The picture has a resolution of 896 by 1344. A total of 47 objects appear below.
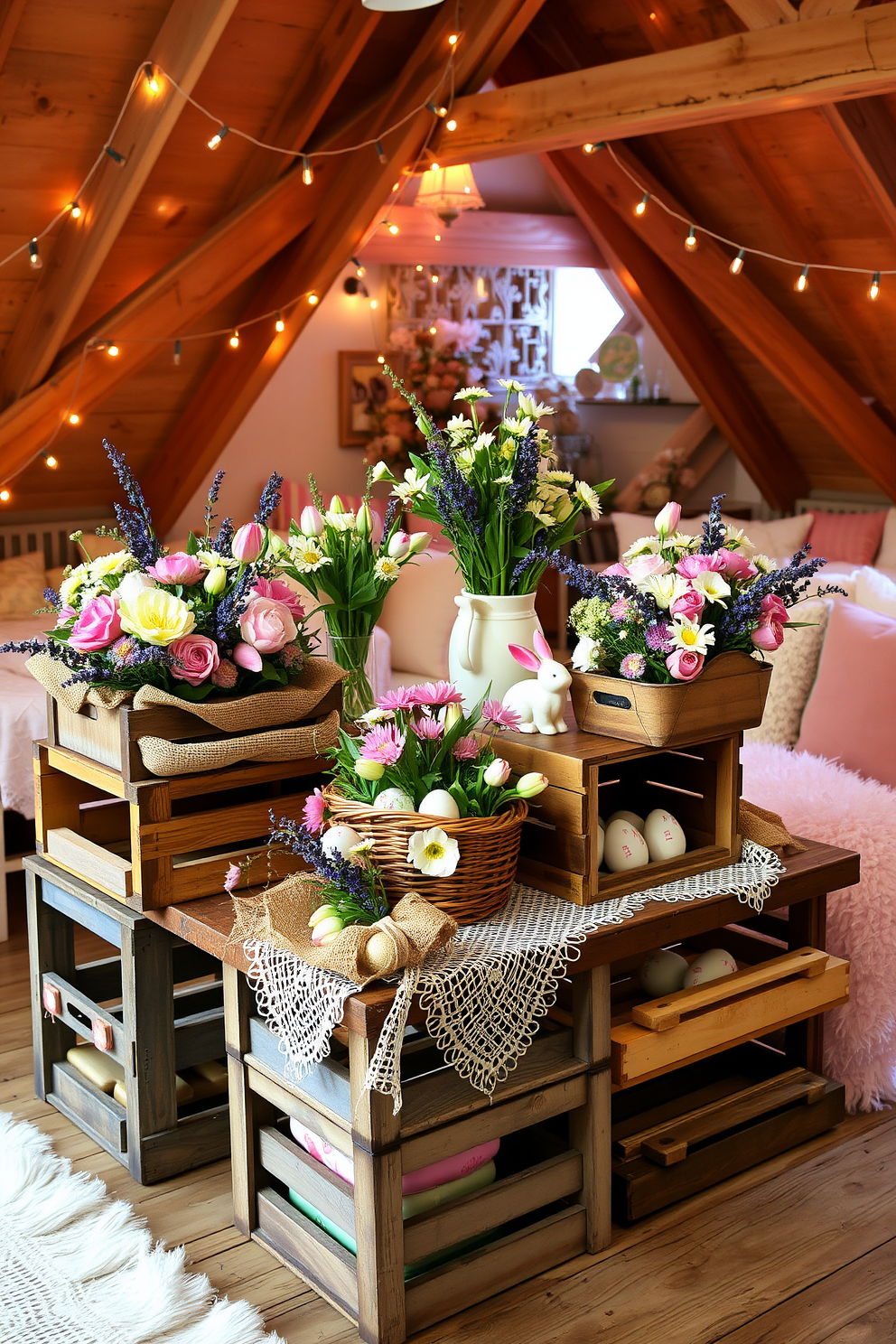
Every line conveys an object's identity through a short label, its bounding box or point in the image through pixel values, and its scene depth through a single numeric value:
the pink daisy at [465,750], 1.81
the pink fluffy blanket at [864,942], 2.33
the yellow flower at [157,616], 1.84
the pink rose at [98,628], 1.88
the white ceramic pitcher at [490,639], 2.07
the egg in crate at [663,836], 1.99
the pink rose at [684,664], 1.81
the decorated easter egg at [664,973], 2.18
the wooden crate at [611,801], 1.83
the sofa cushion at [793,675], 3.07
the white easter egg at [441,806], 1.72
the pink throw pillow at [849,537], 5.29
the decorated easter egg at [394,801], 1.74
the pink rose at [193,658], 1.88
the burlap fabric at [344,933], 1.60
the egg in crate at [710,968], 2.16
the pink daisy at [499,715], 1.88
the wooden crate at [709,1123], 2.00
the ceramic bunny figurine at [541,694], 1.91
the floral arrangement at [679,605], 1.84
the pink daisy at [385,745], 1.74
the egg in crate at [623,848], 1.94
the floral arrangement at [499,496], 2.01
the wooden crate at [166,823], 1.93
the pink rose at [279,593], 1.99
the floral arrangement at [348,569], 2.08
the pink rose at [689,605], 1.83
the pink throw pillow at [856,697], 2.87
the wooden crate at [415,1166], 1.65
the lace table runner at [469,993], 1.62
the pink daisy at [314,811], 1.82
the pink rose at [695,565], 1.87
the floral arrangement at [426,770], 1.72
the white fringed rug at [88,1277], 1.73
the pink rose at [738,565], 1.91
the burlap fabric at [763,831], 2.13
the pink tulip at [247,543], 1.95
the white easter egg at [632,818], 1.99
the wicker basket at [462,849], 1.71
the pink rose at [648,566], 1.90
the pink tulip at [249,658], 1.92
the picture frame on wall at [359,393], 5.79
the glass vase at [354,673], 2.14
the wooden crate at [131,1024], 2.08
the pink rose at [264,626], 1.91
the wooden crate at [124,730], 1.90
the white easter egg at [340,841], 1.72
